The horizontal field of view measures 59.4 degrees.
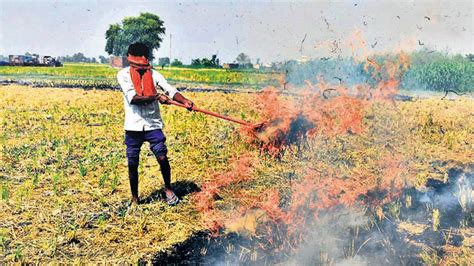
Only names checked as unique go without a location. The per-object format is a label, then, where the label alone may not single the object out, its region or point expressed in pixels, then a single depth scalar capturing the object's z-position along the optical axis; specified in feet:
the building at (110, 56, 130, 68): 209.89
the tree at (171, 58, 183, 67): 194.18
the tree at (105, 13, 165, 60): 219.20
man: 14.55
